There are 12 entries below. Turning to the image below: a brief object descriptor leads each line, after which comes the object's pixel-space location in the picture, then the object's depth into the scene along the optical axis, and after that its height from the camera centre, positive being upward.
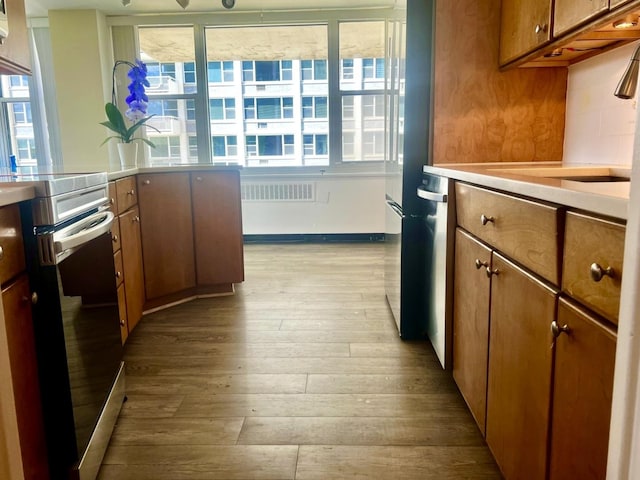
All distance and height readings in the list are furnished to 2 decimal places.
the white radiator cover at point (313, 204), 4.91 -0.50
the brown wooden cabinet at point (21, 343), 1.01 -0.40
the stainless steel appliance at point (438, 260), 1.76 -0.42
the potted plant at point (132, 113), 2.85 +0.27
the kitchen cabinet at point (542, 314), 0.77 -0.34
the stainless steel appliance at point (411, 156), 2.08 -0.01
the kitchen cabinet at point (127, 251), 2.17 -0.45
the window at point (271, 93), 4.85 +0.64
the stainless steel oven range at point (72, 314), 1.14 -0.41
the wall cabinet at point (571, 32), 1.28 +0.37
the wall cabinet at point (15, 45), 1.73 +0.43
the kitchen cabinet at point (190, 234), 2.72 -0.46
